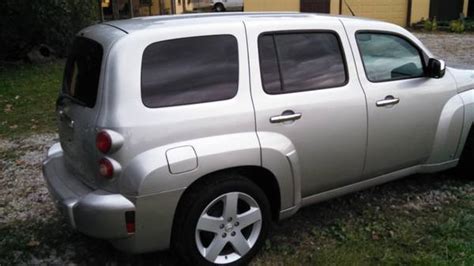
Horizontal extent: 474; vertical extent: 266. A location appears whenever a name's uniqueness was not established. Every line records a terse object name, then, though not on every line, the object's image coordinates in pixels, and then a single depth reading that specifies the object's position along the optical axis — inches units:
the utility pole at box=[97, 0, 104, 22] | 620.6
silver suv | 121.6
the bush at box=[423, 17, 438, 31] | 746.2
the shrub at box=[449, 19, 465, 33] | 721.0
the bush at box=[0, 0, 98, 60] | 503.5
